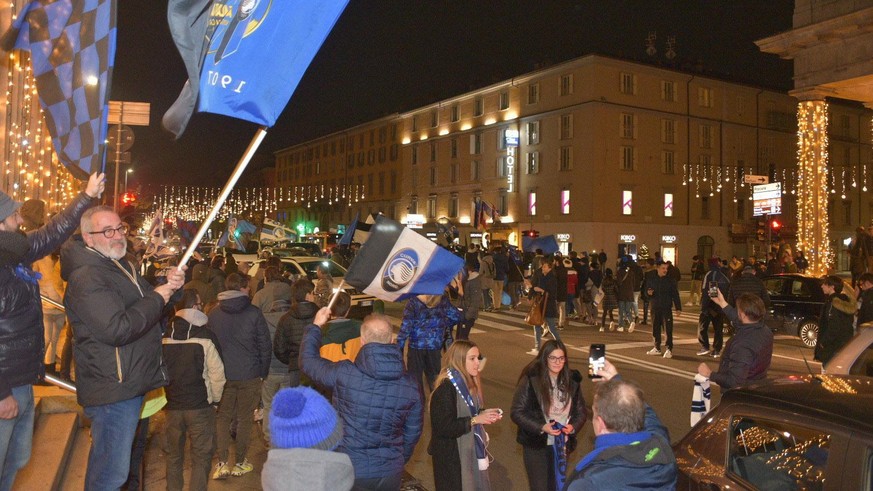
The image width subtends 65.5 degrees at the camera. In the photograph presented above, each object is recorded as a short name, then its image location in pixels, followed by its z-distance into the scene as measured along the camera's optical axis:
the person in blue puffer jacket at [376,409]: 3.79
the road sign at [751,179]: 28.93
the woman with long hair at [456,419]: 4.83
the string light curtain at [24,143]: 7.91
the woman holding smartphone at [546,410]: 4.89
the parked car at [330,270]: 16.38
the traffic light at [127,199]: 21.24
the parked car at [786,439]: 2.87
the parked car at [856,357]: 5.39
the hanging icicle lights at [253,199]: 85.12
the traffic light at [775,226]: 26.73
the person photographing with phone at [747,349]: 5.98
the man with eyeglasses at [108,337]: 3.62
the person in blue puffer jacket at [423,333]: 8.07
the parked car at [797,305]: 15.59
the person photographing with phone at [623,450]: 2.86
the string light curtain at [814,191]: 23.44
